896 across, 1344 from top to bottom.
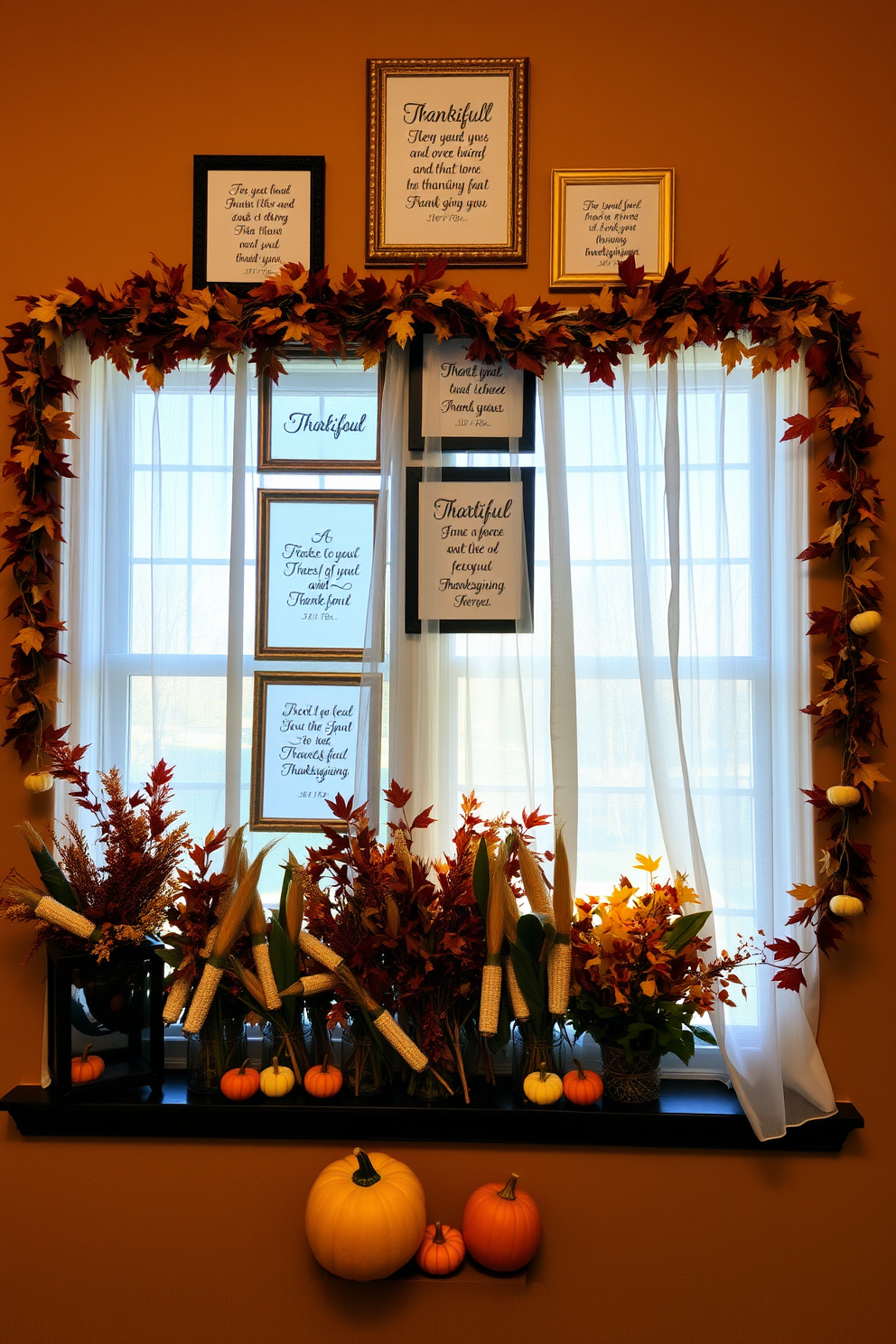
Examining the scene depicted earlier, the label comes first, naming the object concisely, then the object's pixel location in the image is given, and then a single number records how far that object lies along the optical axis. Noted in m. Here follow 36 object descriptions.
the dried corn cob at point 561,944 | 1.94
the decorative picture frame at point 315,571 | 2.16
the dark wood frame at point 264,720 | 2.11
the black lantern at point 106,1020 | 1.97
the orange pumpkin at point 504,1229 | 1.87
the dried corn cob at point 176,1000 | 1.96
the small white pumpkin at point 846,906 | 1.98
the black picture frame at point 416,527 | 2.13
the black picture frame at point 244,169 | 2.15
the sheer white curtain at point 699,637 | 2.08
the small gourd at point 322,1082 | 2.00
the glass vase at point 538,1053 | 2.02
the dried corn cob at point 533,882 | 1.99
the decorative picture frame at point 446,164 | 2.14
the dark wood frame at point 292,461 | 2.15
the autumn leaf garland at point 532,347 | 2.04
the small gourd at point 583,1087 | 1.98
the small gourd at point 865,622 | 2.00
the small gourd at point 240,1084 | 2.01
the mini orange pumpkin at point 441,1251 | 1.90
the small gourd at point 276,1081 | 2.00
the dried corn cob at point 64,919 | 1.95
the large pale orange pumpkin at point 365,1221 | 1.80
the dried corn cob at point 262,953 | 1.97
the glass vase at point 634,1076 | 2.00
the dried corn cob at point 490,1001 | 1.92
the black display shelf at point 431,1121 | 1.97
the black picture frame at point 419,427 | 2.14
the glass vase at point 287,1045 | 2.05
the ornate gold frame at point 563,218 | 2.12
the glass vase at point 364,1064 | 2.02
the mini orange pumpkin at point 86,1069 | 2.02
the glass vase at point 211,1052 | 2.05
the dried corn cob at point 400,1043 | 1.94
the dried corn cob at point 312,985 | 1.98
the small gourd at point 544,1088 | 1.97
